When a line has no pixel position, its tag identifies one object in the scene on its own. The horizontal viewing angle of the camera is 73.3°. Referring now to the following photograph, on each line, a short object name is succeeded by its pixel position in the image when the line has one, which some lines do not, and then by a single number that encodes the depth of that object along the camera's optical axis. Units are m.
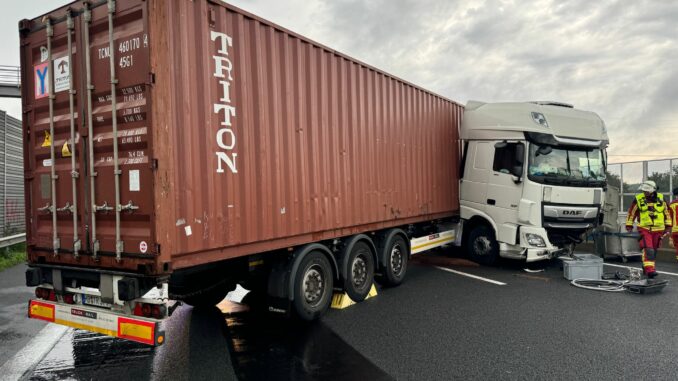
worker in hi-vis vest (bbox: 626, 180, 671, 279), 7.90
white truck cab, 7.97
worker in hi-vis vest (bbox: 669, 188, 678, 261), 8.67
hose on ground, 6.77
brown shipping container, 3.68
